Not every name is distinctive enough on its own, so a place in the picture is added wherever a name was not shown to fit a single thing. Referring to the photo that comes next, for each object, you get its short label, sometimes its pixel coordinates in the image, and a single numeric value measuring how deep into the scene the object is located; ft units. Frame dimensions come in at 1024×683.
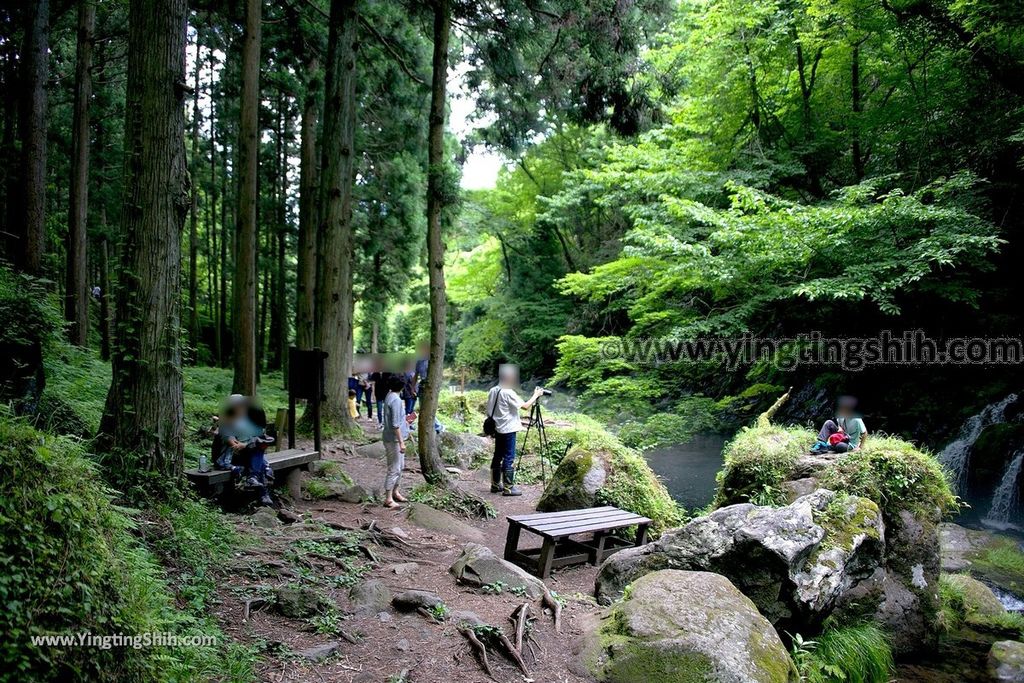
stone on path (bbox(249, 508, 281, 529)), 17.90
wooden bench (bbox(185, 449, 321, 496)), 17.95
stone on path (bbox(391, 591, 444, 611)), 14.01
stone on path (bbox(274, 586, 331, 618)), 12.73
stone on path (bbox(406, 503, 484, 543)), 21.54
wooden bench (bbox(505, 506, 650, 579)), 19.40
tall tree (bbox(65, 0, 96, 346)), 36.35
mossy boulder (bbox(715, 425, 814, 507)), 22.89
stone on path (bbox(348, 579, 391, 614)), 13.83
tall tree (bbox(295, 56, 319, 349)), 39.50
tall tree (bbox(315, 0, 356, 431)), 32.55
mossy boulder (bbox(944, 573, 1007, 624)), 23.23
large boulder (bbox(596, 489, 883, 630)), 16.12
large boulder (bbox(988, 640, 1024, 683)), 18.71
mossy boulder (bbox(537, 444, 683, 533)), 25.59
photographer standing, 27.25
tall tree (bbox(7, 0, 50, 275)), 30.42
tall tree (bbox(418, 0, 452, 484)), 25.03
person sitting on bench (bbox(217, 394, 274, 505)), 19.44
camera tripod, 31.35
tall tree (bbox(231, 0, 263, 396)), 29.60
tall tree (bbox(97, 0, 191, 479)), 15.64
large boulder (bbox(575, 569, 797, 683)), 12.31
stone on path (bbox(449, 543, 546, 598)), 16.83
